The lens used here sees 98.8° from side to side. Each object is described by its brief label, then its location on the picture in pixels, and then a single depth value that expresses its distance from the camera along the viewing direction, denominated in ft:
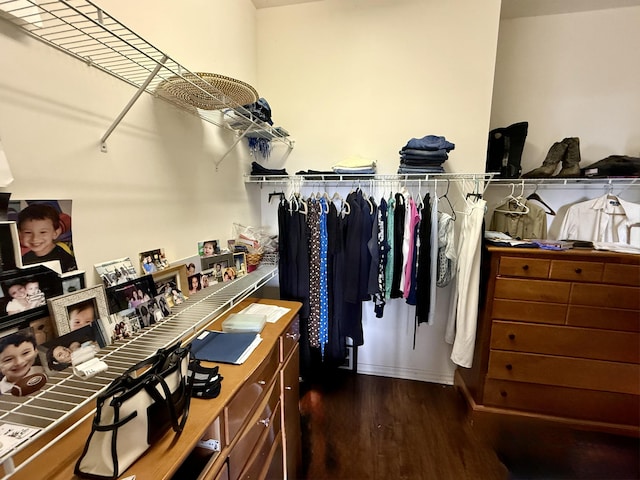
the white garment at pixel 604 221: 6.06
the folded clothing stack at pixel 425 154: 5.81
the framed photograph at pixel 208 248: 4.81
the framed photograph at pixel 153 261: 3.58
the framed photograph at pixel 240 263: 5.41
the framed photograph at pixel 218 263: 4.71
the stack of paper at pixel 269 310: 4.55
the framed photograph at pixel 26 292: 2.14
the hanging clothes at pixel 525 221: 6.63
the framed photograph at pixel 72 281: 2.61
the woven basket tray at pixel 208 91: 3.36
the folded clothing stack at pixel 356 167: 6.26
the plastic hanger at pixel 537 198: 6.91
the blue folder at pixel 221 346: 3.27
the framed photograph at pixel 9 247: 2.18
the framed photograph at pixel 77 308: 2.40
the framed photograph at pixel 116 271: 3.00
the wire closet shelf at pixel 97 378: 1.88
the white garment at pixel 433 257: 5.83
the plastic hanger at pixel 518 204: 6.56
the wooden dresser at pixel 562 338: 5.35
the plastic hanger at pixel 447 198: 6.74
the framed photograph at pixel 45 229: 2.33
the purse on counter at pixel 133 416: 1.78
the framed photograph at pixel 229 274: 5.07
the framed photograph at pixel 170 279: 3.68
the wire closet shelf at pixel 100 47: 2.31
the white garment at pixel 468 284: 5.67
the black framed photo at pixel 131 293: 2.95
